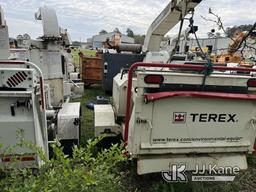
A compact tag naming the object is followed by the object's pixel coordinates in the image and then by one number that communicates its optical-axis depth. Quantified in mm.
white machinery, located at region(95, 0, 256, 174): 2002
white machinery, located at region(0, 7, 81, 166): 2025
